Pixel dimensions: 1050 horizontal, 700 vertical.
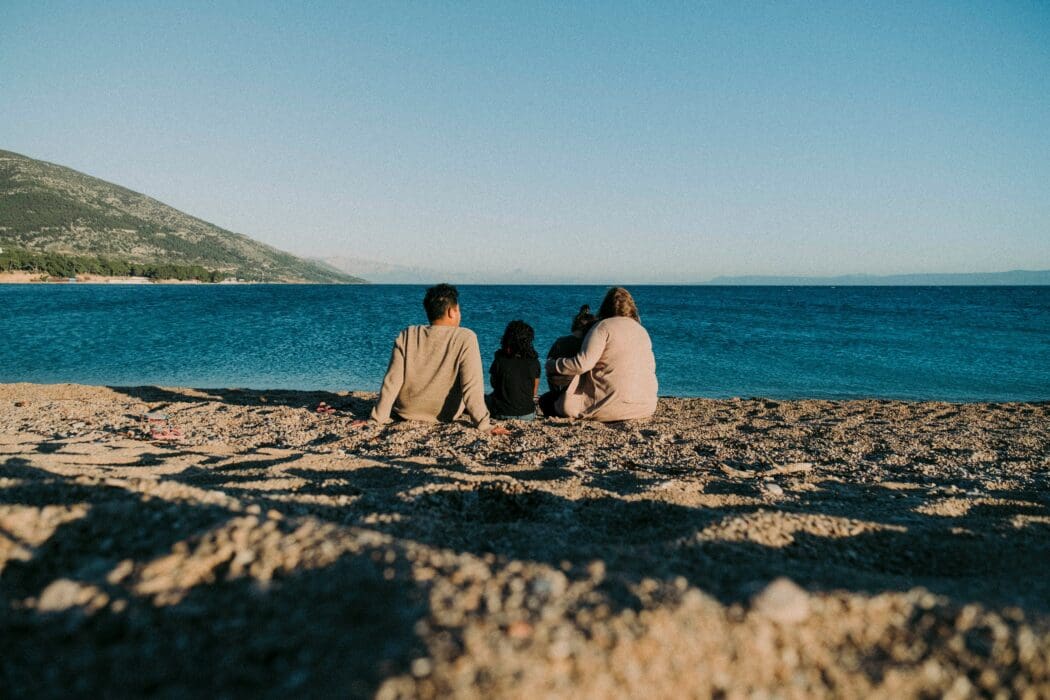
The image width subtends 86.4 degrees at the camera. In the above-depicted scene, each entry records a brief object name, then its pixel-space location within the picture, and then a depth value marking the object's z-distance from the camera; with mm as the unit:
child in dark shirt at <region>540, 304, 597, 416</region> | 7516
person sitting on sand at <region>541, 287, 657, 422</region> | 6914
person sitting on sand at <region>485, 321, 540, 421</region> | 7289
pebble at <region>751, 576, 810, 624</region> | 1604
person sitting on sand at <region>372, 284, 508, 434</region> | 6305
